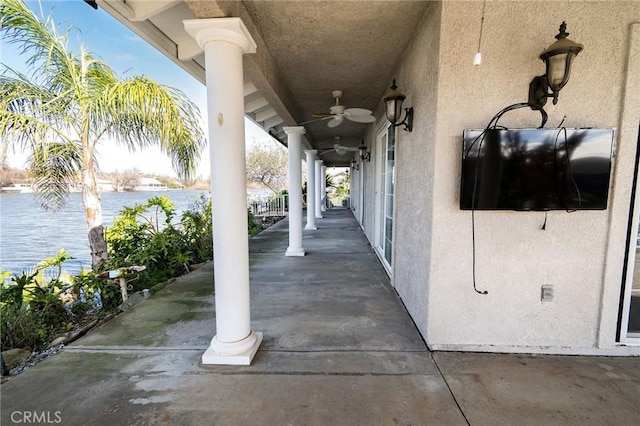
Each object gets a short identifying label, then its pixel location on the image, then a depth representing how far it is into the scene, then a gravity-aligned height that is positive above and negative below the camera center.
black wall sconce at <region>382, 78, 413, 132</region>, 2.87 +0.87
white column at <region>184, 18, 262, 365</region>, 2.09 +0.05
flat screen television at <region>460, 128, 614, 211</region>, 2.13 +0.17
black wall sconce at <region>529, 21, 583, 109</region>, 1.81 +0.88
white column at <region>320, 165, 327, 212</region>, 13.70 +0.16
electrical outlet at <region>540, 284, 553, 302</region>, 2.34 -0.88
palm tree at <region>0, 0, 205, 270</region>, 3.18 +0.98
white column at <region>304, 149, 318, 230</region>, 8.70 +0.09
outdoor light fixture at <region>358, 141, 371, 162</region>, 7.24 +0.99
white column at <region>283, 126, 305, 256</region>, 5.75 +0.04
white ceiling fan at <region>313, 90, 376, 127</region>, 4.09 +1.17
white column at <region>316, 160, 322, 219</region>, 10.93 -0.01
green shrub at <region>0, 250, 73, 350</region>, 2.65 -1.28
